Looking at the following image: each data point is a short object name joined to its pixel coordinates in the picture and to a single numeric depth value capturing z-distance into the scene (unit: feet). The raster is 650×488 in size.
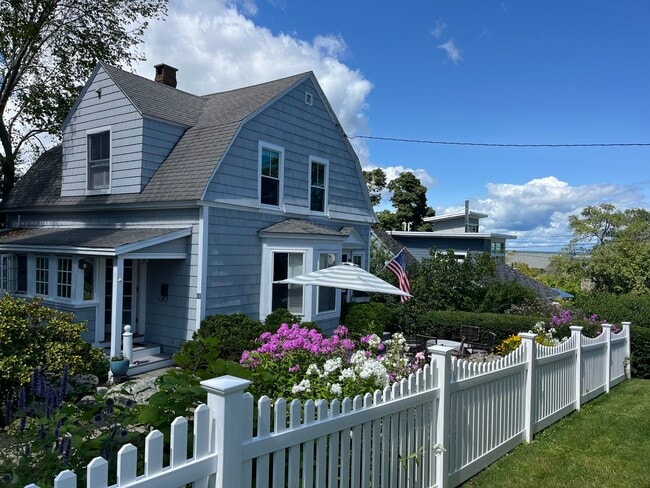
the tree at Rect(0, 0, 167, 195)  55.72
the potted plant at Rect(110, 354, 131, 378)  29.22
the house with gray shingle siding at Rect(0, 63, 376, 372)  34.81
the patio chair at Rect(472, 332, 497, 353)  40.27
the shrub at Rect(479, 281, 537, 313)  49.75
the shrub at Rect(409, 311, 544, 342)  42.42
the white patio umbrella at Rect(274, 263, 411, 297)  30.07
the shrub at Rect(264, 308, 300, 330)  36.10
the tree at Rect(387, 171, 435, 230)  134.10
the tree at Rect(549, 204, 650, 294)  74.38
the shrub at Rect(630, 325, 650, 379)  36.40
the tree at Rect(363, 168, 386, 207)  140.56
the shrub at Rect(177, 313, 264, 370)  32.32
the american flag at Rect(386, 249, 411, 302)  39.63
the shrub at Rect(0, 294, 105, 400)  21.12
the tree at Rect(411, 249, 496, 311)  50.37
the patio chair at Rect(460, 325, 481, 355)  42.88
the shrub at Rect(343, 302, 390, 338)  44.55
